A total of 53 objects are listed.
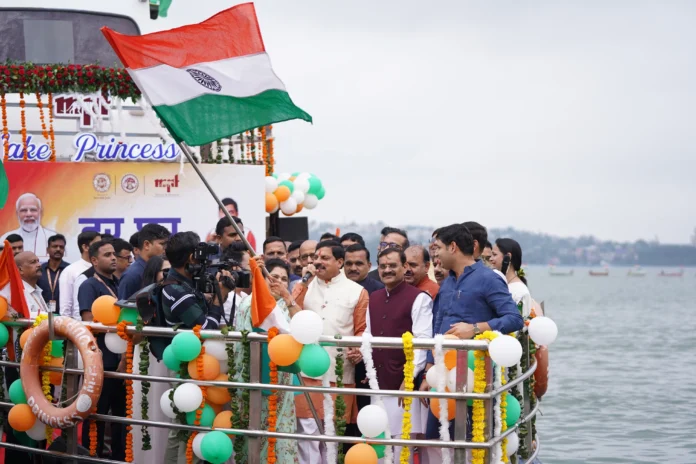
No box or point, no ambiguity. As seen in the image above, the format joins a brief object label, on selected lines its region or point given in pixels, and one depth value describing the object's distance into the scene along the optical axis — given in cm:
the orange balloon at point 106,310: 684
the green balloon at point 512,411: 650
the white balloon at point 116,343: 683
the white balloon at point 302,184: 1553
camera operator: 659
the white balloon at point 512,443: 665
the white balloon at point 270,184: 1432
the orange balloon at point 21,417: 710
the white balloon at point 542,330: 704
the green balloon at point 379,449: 618
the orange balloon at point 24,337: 715
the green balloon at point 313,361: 609
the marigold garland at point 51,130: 1202
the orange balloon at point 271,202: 1427
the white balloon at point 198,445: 641
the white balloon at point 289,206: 1484
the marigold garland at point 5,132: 1166
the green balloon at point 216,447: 626
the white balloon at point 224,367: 650
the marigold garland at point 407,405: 607
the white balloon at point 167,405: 657
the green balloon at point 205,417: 650
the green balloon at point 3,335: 738
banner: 1191
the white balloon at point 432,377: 618
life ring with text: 664
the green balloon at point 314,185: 1578
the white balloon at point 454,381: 605
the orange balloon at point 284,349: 609
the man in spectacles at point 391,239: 946
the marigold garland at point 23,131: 1188
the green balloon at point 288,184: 1493
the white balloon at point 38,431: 721
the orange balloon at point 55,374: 727
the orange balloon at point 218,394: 650
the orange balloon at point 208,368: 640
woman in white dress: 873
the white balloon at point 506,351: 579
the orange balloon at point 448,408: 618
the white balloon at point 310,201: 1580
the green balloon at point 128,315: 690
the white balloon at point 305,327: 605
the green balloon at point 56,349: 727
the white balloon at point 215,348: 643
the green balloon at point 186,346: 631
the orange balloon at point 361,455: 600
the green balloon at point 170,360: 646
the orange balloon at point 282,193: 1459
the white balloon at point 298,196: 1520
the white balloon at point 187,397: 634
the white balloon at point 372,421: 607
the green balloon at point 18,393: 721
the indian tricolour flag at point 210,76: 721
